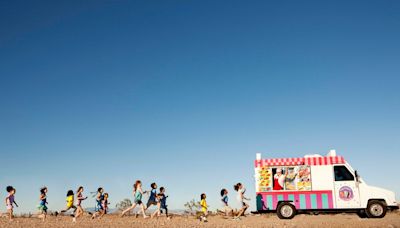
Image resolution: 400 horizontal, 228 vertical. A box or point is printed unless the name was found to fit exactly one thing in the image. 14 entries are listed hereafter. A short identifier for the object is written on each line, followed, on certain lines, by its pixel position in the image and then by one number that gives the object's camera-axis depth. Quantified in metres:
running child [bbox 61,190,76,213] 16.19
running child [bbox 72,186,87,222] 16.23
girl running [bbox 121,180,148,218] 16.72
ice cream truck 16.98
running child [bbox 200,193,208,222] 16.77
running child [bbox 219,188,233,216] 17.48
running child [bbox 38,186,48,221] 16.51
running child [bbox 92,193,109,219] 18.51
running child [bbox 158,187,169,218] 18.44
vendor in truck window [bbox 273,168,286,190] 17.53
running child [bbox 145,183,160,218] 17.80
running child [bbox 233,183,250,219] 16.92
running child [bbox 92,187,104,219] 18.67
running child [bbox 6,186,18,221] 15.85
